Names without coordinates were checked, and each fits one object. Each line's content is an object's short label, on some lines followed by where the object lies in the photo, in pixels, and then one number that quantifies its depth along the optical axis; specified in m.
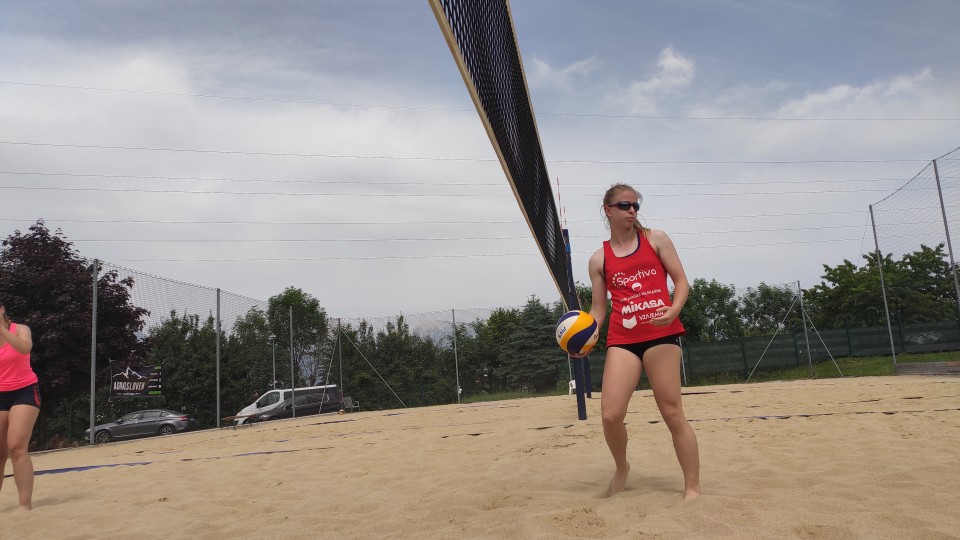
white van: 13.54
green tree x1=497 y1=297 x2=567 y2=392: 17.34
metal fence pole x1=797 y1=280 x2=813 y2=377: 15.64
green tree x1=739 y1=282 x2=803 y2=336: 16.83
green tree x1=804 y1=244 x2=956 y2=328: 13.87
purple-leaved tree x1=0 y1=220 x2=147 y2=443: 10.14
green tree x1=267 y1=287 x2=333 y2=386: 16.16
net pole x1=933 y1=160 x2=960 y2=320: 11.14
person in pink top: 3.60
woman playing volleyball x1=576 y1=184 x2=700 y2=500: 2.65
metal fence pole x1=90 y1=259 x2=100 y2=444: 9.55
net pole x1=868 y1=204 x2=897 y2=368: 13.38
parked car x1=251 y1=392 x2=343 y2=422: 14.40
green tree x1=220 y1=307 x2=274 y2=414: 13.47
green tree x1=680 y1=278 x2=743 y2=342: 18.53
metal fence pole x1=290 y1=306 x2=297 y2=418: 15.11
